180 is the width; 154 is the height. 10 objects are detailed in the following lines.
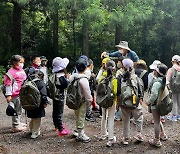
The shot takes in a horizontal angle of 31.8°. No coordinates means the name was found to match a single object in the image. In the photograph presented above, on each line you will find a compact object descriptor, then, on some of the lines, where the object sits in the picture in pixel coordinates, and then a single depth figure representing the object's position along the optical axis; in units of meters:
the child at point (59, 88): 5.67
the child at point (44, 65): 7.62
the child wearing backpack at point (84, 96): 5.41
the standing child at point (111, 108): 5.35
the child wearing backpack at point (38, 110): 5.59
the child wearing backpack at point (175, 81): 6.89
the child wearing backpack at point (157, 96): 5.18
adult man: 6.86
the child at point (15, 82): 5.77
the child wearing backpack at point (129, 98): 5.22
